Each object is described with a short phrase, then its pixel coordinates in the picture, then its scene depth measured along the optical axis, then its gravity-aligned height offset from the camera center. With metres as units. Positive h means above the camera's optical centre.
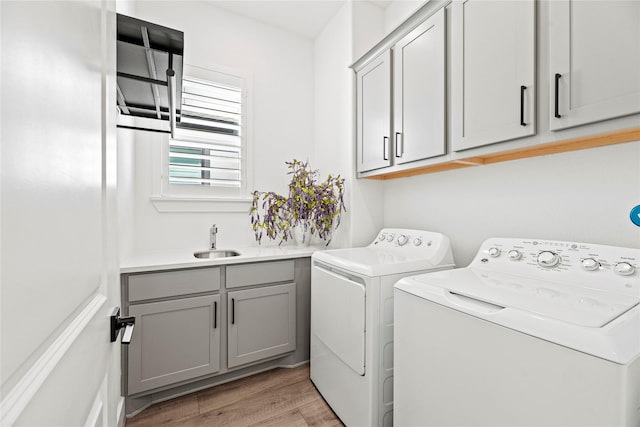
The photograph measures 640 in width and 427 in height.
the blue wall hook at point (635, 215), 1.08 -0.01
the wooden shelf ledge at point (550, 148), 1.13 +0.29
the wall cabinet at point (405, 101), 1.66 +0.72
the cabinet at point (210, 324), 1.79 -0.77
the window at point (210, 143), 2.44 +0.58
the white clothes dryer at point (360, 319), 1.52 -0.60
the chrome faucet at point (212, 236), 2.41 -0.21
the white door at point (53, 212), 0.31 +0.00
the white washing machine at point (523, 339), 0.73 -0.38
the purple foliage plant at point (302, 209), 2.43 +0.02
